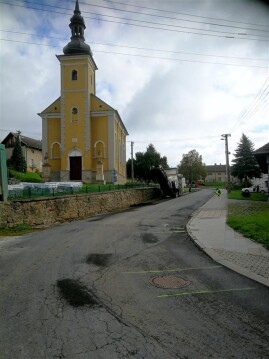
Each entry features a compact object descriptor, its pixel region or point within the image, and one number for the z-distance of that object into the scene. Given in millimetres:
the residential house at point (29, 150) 58406
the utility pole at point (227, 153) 50638
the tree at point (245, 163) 64625
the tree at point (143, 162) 80038
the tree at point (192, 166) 97312
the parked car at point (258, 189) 53556
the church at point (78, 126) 40281
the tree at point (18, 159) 52031
